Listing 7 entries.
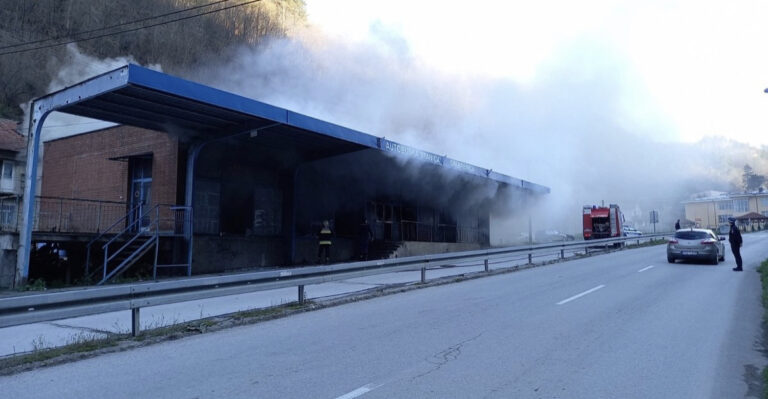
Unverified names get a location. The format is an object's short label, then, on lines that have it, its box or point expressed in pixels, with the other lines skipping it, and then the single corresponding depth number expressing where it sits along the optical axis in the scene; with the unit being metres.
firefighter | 16.50
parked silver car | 15.80
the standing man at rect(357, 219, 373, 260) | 17.73
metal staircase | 13.38
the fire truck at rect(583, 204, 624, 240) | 28.86
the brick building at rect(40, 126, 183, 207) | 15.67
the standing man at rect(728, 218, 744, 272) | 13.64
